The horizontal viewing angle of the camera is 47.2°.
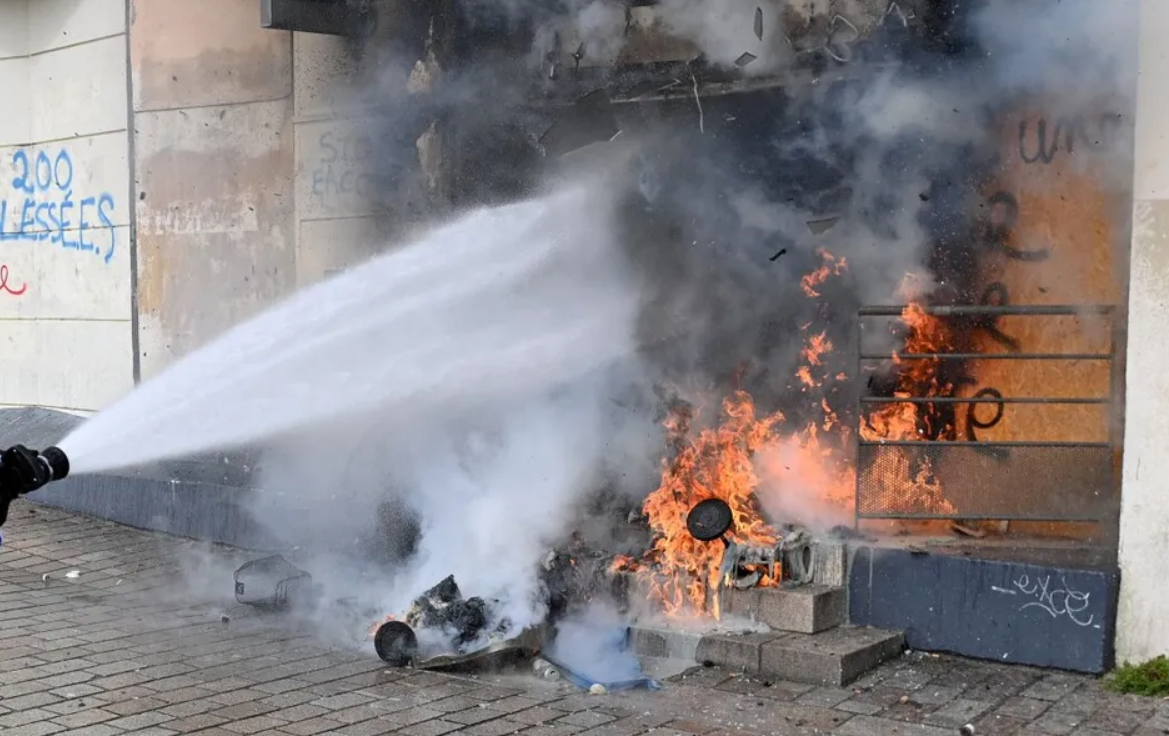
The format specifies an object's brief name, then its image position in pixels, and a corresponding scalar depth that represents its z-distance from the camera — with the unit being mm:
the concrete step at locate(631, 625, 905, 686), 6660
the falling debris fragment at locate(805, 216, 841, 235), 7992
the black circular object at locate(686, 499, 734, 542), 7367
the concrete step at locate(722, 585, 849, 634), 7039
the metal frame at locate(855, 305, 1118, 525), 6984
